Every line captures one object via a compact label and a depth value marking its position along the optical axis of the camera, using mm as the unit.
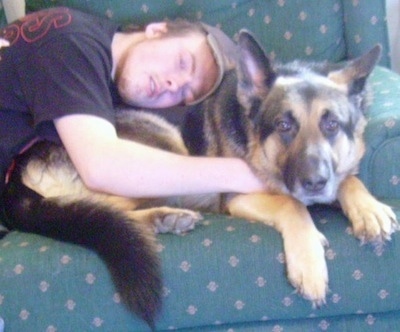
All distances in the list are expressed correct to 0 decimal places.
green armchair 1557
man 1611
